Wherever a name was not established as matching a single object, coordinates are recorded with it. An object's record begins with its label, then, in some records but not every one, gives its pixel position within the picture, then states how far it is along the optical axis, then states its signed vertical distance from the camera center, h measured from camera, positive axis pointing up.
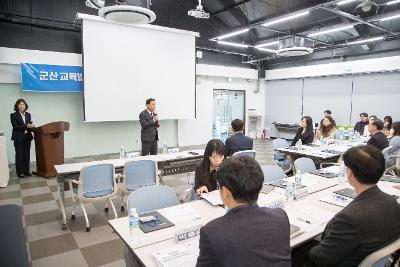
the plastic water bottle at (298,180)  2.91 -0.77
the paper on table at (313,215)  2.06 -0.84
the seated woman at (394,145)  5.30 -0.73
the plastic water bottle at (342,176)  3.11 -0.80
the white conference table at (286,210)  1.72 -0.85
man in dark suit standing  5.52 -0.39
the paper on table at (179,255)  1.51 -0.86
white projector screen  7.16 +1.03
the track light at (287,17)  6.22 +2.14
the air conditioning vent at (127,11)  3.15 +1.13
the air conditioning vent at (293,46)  5.65 +1.26
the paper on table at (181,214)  2.10 -0.85
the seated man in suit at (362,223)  1.47 -0.63
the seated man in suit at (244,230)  1.12 -0.52
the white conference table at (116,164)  3.62 -0.85
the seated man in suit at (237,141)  4.58 -0.57
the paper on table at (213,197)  2.36 -0.81
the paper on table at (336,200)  2.41 -0.84
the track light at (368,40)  8.01 +2.02
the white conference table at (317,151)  4.92 -0.83
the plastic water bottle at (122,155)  4.65 -0.82
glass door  11.34 -0.09
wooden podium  5.74 -0.86
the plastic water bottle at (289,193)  2.55 -0.80
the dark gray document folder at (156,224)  1.93 -0.85
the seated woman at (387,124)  7.62 -0.45
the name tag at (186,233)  1.76 -0.83
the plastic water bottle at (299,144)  5.56 -0.75
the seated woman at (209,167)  2.76 -0.62
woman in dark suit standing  5.68 -0.60
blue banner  6.66 +0.72
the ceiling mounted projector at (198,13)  6.47 +2.22
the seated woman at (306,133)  6.10 -0.57
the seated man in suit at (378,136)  4.61 -0.49
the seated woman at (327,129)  6.65 -0.53
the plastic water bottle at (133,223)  1.89 -0.81
